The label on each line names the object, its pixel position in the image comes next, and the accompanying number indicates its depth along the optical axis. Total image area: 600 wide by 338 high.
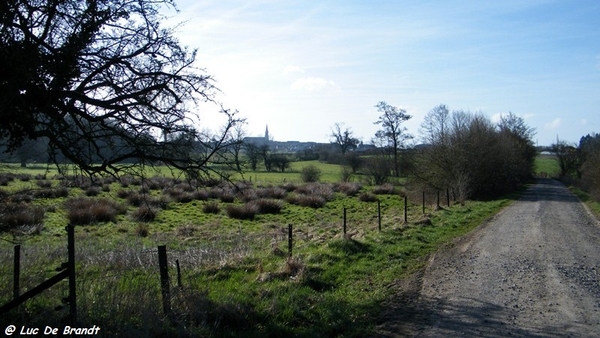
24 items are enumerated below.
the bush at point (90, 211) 25.23
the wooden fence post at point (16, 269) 7.55
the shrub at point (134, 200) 32.56
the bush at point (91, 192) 35.59
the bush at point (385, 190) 46.34
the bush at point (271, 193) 39.96
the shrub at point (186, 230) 21.97
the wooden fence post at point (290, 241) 12.58
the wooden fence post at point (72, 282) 6.04
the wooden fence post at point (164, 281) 6.97
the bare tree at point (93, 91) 6.58
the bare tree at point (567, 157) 76.88
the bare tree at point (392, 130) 60.72
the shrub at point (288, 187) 45.91
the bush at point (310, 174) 56.44
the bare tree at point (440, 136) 36.88
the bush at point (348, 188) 46.01
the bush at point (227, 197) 37.81
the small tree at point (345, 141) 75.19
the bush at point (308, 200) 36.81
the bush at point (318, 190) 41.56
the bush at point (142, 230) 21.84
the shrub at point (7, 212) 7.75
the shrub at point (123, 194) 35.34
